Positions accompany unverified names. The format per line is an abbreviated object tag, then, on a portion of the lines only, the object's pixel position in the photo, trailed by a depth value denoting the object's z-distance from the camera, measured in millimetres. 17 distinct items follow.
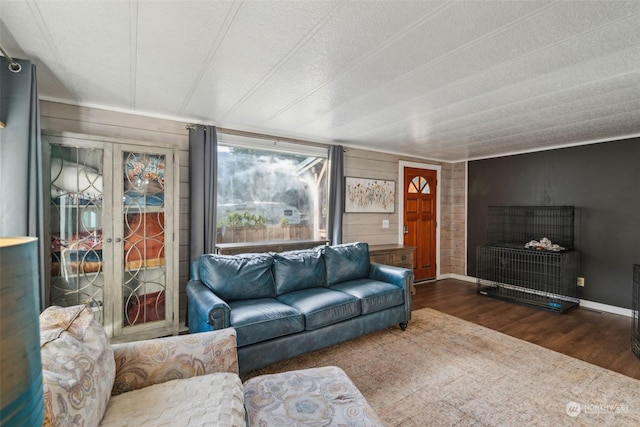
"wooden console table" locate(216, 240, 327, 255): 3480
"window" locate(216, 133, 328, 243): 3783
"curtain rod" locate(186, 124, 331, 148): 3599
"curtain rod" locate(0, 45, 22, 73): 1936
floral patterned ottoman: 1308
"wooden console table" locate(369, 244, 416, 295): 4383
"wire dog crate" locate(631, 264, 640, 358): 2895
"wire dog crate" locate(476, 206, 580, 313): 4293
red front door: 5473
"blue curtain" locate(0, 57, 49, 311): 1976
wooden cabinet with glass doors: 2590
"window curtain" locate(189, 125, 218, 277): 3305
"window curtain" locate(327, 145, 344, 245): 4383
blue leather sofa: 2391
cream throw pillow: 984
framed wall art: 4686
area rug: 2000
